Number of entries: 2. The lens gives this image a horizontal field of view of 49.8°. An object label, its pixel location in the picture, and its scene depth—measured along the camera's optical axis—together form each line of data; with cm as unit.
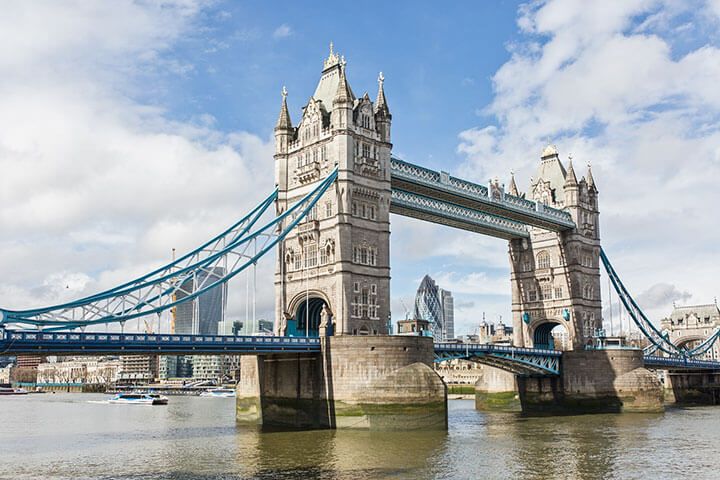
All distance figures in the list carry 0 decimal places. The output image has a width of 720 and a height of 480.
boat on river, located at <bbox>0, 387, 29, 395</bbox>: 17925
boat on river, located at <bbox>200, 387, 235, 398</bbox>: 14235
